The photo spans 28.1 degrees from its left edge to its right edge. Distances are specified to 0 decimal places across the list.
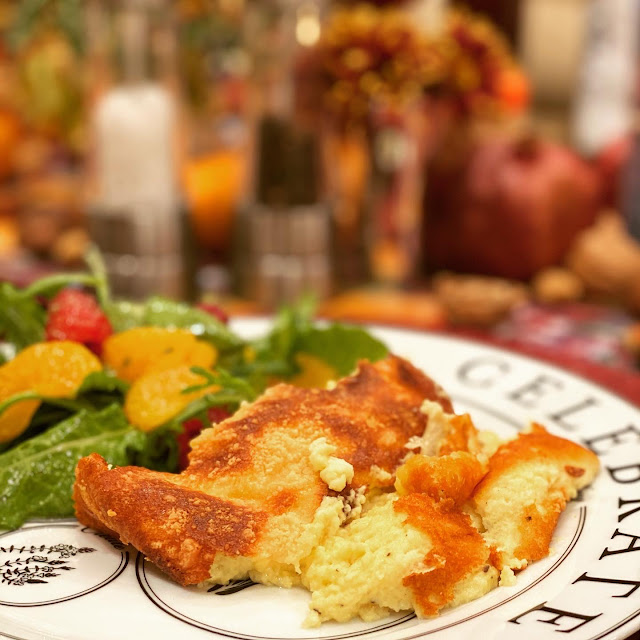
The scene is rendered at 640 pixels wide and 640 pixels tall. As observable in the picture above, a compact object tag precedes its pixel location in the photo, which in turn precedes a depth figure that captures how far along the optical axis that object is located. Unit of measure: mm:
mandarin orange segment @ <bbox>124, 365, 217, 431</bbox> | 379
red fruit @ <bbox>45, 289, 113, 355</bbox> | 401
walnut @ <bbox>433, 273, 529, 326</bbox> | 536
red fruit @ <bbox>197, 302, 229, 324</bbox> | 448
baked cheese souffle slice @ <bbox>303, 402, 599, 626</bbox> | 314
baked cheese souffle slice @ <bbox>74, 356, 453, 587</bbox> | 322
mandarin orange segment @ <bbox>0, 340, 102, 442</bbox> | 379
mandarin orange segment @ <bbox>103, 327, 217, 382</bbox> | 398
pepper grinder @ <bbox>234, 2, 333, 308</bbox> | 602
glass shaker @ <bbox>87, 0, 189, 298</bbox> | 597
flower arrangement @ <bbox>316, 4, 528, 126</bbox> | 583
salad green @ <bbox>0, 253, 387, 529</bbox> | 364
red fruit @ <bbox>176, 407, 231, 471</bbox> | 378
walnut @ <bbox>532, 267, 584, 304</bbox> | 594
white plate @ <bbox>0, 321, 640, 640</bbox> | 305
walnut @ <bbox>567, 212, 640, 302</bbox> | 581
